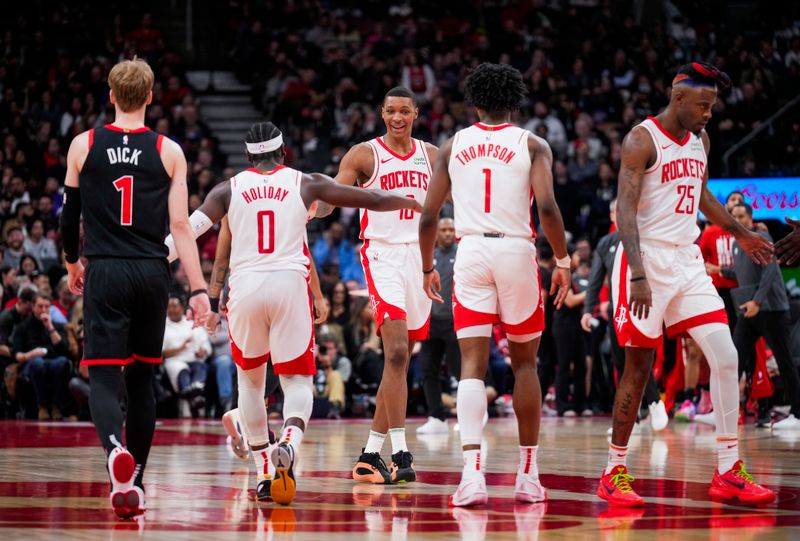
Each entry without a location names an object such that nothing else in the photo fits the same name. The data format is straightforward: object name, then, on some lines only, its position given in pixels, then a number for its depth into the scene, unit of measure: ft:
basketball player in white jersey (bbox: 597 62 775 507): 40.24
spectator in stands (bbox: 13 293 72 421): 88.31
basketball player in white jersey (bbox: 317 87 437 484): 46.86
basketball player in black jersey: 36.57
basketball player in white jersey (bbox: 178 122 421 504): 40.61
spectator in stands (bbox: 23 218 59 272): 103.29
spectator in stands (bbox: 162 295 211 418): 89.53
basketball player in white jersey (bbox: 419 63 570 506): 38.88
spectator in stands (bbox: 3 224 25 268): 99.98
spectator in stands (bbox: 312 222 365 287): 108.74
